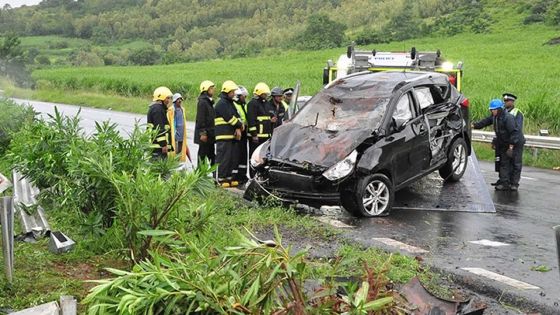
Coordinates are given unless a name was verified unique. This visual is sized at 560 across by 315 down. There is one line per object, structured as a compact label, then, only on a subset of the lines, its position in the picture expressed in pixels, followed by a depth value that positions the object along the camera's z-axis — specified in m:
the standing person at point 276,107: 12.45
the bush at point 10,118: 12.51
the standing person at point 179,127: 12.32
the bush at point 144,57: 74.00
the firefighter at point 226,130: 11.72
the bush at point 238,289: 3.69
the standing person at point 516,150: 11.80
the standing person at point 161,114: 10.87
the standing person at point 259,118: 12.09
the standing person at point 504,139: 11.77
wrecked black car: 9.30
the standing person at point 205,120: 11.84
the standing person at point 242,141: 12.07
